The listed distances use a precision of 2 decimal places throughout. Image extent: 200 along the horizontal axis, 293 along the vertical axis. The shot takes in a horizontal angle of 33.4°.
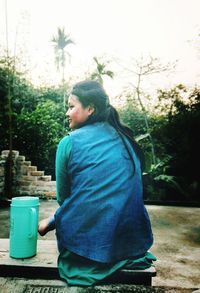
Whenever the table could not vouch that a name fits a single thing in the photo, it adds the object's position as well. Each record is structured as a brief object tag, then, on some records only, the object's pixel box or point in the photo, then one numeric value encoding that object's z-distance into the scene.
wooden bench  1.86
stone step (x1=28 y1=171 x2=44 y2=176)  8.84
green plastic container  2.01
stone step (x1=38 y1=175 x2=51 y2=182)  8.88
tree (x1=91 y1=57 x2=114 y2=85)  12.35
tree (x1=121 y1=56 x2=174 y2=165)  12.18
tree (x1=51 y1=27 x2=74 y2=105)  20.73
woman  1.80
